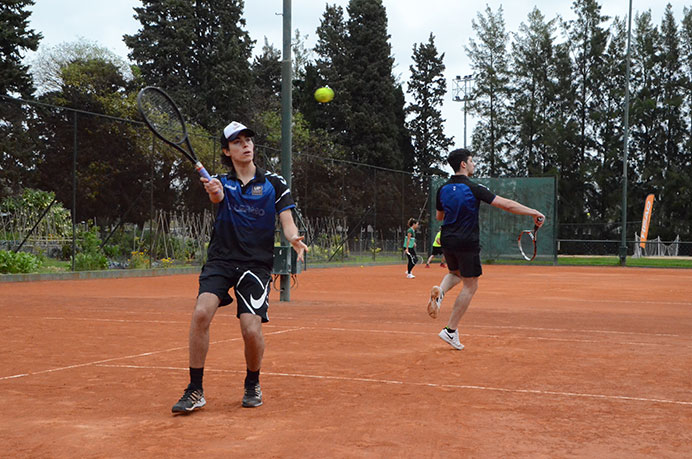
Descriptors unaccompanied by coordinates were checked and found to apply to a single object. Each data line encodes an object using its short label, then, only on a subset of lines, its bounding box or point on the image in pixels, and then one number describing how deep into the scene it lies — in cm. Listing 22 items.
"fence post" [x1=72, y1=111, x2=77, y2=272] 1907
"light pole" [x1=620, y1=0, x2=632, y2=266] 3278
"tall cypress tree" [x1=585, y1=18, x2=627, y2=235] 5278
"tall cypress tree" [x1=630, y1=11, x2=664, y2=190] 5247
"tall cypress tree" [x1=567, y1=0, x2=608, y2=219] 5362
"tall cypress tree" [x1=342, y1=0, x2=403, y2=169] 5278
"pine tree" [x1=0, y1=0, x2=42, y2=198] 3616
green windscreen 3381
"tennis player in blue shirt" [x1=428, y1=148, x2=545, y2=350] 764
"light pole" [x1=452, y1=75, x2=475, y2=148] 5238
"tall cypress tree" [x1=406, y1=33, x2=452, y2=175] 6038
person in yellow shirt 2337
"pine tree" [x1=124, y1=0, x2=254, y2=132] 4494
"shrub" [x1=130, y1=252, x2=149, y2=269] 2168
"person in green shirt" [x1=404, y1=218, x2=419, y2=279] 2223
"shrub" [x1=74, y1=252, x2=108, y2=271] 2000
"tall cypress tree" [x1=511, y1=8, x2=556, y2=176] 5503
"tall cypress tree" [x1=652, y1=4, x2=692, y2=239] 5150
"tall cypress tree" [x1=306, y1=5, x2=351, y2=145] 5219
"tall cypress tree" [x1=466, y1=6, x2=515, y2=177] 5641
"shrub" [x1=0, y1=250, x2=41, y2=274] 1798
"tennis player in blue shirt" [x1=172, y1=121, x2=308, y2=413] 485
